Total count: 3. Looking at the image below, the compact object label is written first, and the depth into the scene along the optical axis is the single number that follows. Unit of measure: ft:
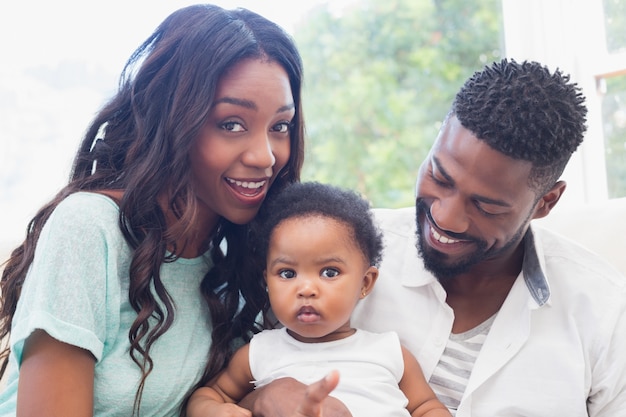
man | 5.08
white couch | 6.10
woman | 4.58
